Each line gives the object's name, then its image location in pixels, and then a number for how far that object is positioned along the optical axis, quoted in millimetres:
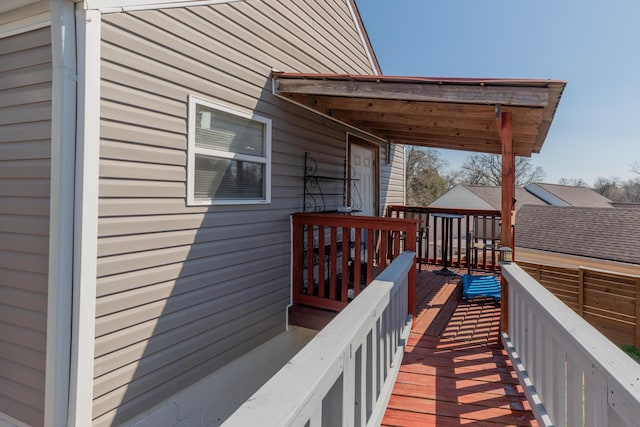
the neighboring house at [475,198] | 21902
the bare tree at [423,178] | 27203
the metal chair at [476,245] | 5561
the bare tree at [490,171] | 33969
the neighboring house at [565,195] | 23422
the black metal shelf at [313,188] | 4461
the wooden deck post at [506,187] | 2994
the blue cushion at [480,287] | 4523
